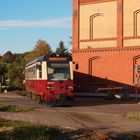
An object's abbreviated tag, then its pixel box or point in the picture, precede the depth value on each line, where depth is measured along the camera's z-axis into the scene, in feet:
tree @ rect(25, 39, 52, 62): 175.77
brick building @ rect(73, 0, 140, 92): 97.95
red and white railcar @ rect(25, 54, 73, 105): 71.03
